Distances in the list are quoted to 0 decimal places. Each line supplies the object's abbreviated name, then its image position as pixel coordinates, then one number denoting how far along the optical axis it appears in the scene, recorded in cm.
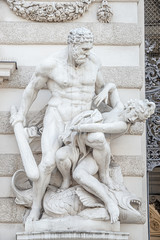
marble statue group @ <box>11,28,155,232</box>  827
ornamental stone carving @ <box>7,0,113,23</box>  947
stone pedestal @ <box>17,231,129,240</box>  803
